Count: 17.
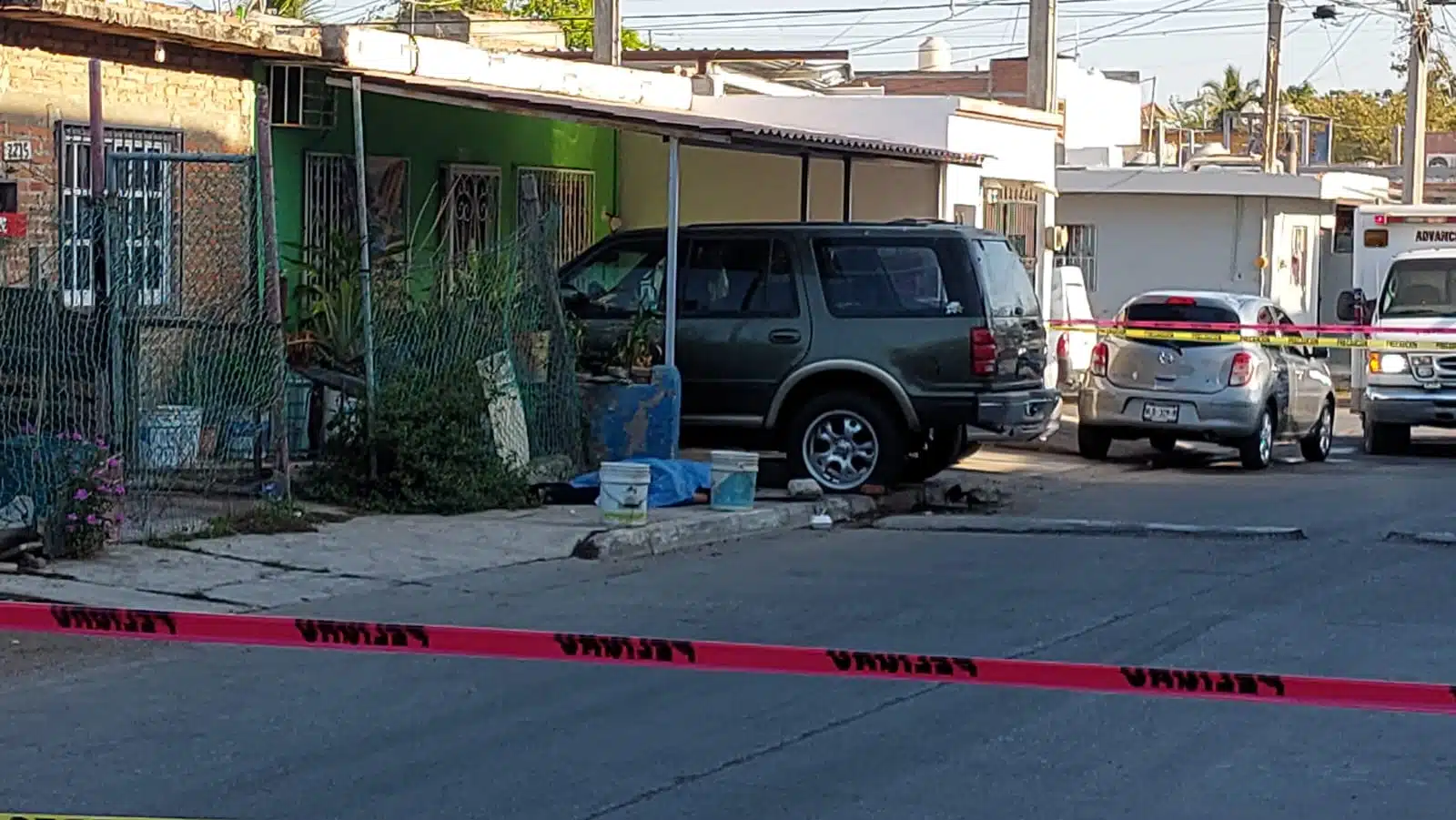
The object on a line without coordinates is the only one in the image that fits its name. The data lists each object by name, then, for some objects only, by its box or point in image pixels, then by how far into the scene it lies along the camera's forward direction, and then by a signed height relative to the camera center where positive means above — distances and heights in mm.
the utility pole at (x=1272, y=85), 35625 +2925
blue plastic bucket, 13742 -1574
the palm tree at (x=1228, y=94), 82375 +6455
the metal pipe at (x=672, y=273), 15141 -230
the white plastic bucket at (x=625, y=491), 12695 -1539
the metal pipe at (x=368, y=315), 13406 -516
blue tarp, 14023 -1648
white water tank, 48375 +4486
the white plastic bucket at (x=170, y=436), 11797 -1169
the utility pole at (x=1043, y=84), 25812 +2076
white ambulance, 20047 -677
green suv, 14922 -683
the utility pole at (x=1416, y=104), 35531 +2645
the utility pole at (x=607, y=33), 25875 +2634
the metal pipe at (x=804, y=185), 18344 +530
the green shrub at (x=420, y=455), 13328 -1415
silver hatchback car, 18016 -1199
